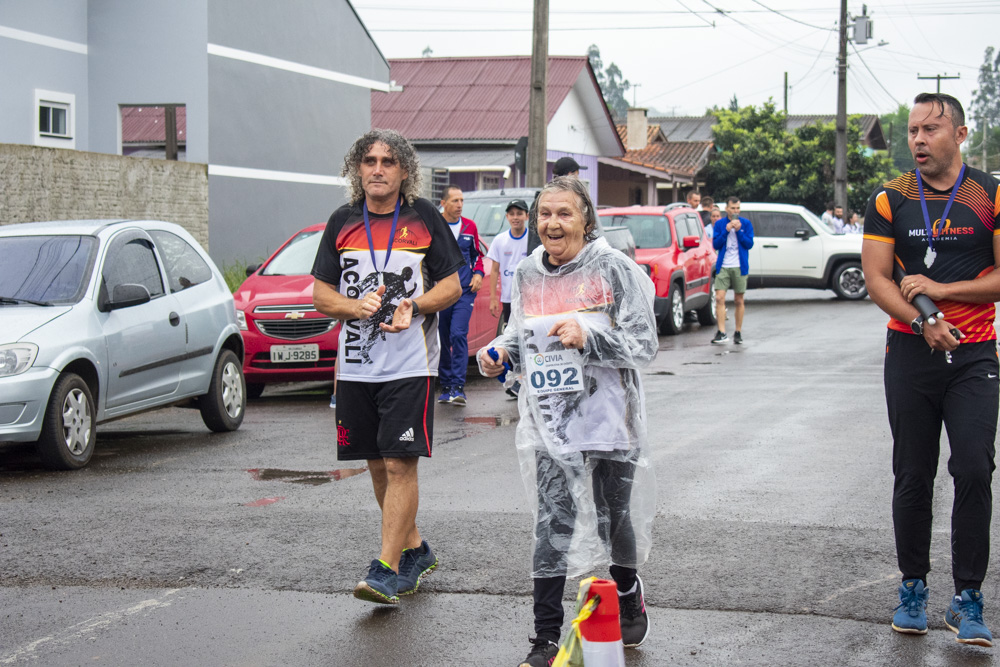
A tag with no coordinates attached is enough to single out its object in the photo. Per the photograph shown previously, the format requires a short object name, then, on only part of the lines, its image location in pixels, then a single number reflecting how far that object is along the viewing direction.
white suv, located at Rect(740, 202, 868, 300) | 23.69
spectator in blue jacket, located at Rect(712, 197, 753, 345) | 15.79
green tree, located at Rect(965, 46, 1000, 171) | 143.12
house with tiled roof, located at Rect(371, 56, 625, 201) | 33.25
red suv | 17.78
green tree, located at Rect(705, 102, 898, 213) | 45.03
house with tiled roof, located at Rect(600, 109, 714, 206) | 42.74
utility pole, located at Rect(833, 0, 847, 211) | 35.94
